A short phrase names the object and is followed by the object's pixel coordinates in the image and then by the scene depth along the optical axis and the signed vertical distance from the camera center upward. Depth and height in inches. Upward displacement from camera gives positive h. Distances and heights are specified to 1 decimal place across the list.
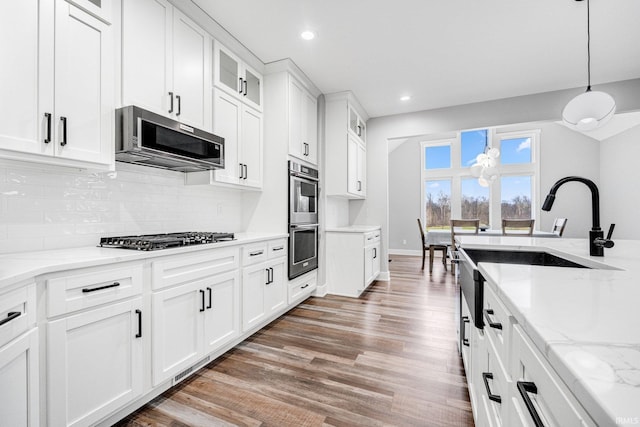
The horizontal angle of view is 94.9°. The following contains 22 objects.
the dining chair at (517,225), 187.3 -7.6
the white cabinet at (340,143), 156.9 +37.7
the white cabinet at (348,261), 152.4 -25.6
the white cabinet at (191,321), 67.4 -28.6
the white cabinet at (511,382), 20.1 -15.9
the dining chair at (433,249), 220.3 -29.2
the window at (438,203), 302.9 +10.4
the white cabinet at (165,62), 73.0 +41.7
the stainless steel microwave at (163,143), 69.3 +18.3
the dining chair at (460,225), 199.6 -8.4
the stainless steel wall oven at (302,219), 126.8 -3.0
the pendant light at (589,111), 80.5 +29.2
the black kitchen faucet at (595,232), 56.2 -3.6
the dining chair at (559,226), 197.2 -9.2
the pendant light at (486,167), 216.2 +34.2
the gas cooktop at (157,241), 66.3 -7.0
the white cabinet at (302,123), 130.3 +43.0
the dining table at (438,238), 222.1 -19.0
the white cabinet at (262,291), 97.2 -28.7
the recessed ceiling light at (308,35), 105.2 +64.5
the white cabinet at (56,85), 52.9 +25.4
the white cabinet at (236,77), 100.2 +51.1
